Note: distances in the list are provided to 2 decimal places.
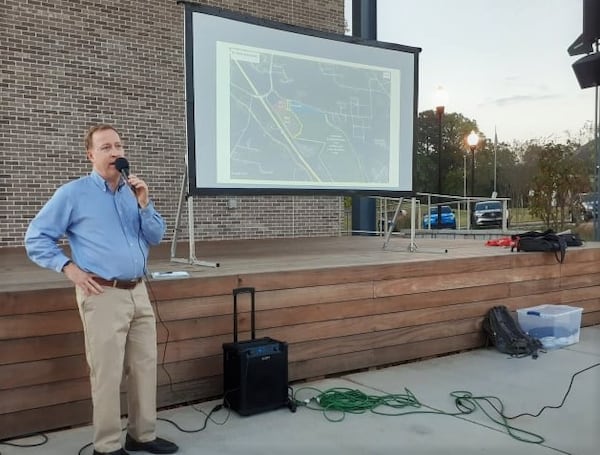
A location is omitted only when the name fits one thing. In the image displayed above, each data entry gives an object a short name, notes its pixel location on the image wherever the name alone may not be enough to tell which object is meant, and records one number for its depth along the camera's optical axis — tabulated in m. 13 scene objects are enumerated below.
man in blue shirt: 2.64
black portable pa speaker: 3.43
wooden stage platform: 3.09
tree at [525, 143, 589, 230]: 13.41
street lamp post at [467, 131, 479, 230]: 14.63
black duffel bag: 5.62
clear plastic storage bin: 5.20
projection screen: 4.48
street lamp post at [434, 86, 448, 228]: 11.87
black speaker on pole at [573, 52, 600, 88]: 3.46
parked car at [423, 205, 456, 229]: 19.52
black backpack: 4.91
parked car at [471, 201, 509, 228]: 19.84
